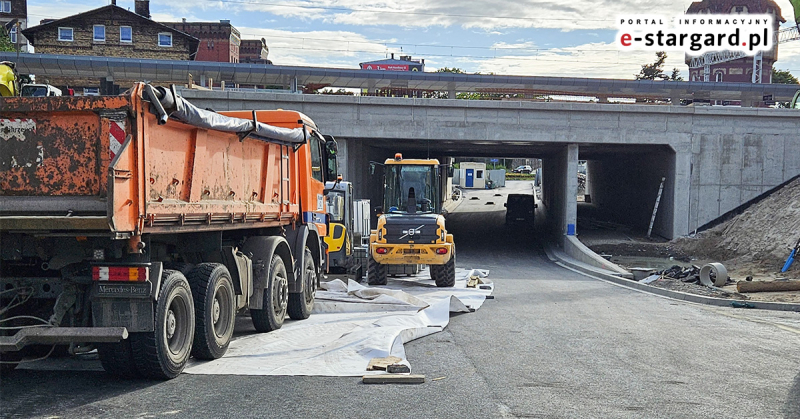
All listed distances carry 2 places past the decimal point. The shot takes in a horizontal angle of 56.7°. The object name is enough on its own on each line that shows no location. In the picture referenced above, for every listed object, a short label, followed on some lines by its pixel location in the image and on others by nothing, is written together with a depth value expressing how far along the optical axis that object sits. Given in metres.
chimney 63.88
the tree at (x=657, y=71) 87.25
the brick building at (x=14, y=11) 73.38
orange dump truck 6.57
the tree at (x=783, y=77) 90.06
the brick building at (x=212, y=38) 73.88
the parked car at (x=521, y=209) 45.69
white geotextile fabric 8.43
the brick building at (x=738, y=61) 82.19
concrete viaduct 30.42
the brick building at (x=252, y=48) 84.03
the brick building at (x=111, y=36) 57.34
